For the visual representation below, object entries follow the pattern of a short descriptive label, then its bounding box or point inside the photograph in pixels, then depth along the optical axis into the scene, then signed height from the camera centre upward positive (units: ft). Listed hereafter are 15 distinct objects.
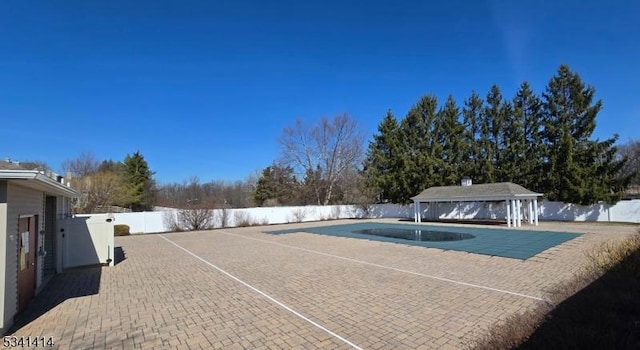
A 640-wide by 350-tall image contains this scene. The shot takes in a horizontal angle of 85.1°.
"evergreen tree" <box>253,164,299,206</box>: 140.87 +5.20
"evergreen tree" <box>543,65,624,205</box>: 83.46 +10.43
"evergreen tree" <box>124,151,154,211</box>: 135.79 +9.10
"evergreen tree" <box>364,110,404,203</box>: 116.78 +12.09
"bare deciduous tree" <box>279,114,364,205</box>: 134.00 +15.13
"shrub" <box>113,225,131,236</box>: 76.18 -5.66
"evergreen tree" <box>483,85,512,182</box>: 104.32 +19.61
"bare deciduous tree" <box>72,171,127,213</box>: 94.77 +4.23
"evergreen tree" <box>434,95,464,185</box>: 111.65 +17.76
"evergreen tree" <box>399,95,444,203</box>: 112.06 +15.04
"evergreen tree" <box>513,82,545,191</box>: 95.25 +15.71
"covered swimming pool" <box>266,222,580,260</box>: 41.69 -6.94
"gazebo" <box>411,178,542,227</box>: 75.56 -0.63
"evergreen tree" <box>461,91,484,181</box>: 108.99 +18.80
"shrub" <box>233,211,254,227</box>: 95.91 -5.18
